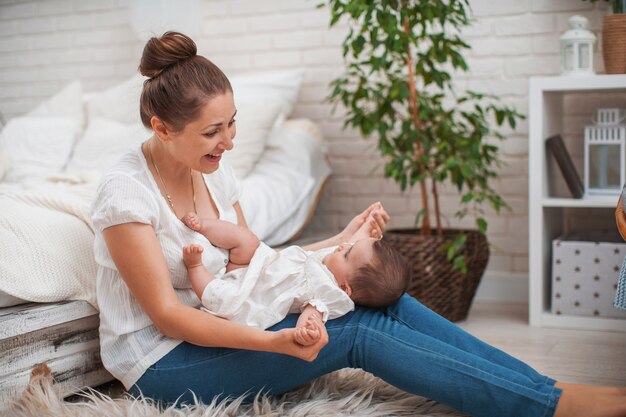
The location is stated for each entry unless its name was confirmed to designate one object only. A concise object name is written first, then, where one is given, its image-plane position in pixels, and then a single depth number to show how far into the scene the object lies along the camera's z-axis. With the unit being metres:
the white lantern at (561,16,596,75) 2.58
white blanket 1.76
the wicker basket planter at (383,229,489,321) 2.64
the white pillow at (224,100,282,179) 2.87
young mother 1.49
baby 1.60
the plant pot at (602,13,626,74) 2.50
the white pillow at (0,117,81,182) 3.00
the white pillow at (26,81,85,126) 3.27
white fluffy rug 1.62
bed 1.76
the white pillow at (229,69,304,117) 3.04
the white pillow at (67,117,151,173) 2.93
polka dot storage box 2.57
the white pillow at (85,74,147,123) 3.14
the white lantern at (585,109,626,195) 2.61
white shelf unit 2.53
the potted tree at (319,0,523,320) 2.54
